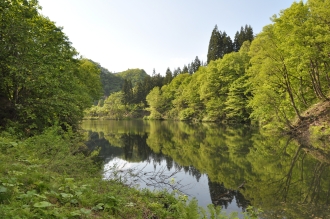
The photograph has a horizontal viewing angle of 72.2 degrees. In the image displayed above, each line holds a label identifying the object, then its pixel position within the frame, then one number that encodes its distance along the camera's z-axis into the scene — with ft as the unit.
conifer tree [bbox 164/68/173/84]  315.99
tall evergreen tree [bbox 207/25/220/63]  264.31
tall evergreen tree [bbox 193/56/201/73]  331.53
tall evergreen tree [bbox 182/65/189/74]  334.77
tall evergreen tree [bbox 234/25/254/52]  250.57
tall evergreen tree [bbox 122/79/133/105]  319.27
